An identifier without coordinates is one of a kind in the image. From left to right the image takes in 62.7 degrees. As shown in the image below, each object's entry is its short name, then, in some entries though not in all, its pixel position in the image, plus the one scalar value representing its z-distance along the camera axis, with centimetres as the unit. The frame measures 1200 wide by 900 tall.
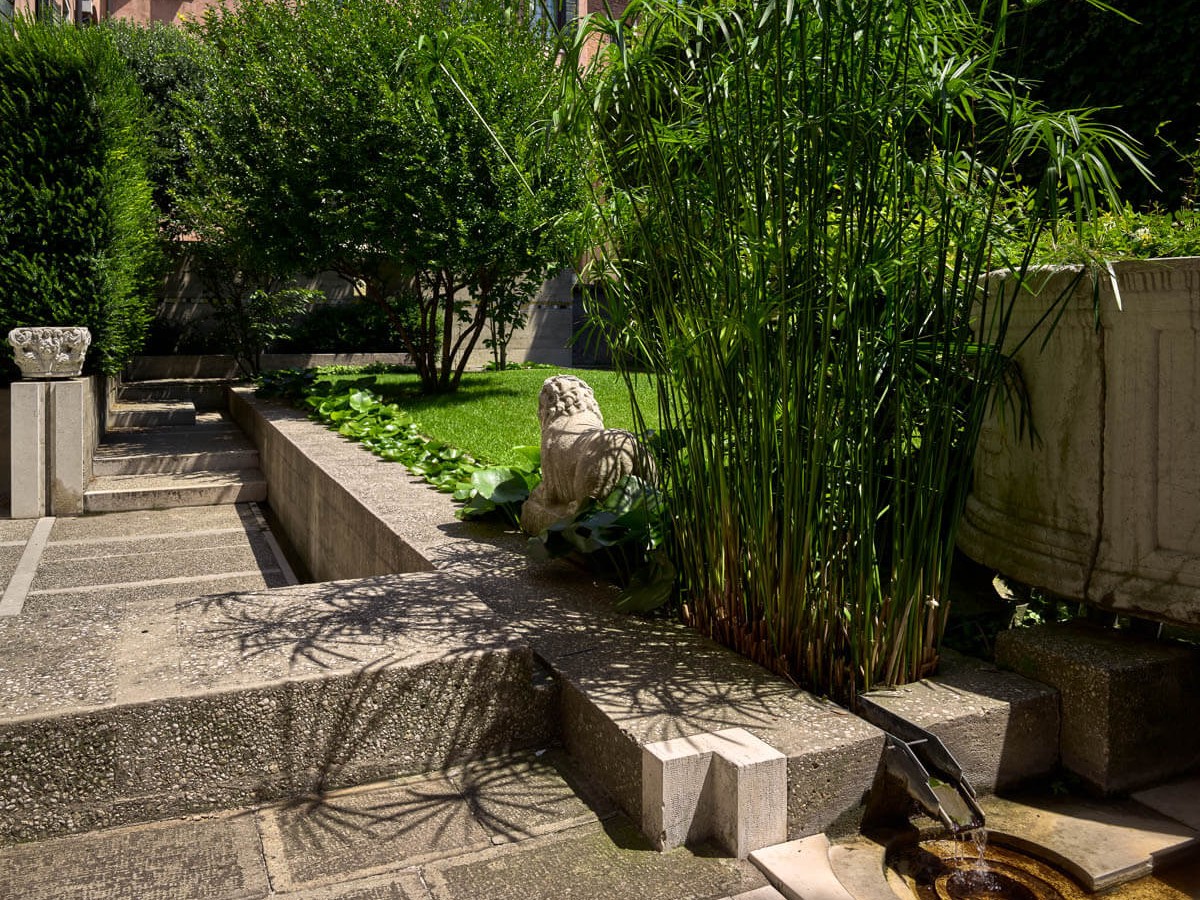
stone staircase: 806
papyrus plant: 220
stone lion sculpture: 369
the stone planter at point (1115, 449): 233
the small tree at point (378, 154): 934
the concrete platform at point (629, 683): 219
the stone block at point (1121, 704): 241
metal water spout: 214
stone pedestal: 718
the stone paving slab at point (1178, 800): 232
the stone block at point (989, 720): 233
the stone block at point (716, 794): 207
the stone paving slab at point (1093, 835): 211
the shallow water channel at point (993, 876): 206
